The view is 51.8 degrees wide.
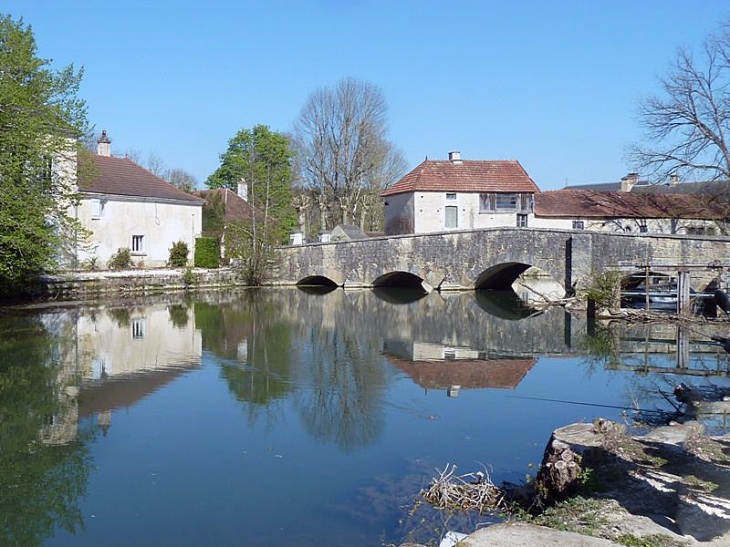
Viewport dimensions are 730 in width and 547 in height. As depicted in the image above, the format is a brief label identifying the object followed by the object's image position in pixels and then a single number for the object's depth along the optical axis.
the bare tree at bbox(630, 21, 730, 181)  28.25
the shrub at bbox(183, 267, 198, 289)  29.14
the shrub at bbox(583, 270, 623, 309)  20.67
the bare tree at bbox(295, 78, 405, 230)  41.47
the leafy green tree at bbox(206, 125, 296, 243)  33.16
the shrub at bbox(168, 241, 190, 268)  30.73
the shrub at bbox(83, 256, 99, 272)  27.67
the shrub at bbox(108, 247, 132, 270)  28.59
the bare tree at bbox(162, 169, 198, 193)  61.34
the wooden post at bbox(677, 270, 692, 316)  19.20
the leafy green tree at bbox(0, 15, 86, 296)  18.47
